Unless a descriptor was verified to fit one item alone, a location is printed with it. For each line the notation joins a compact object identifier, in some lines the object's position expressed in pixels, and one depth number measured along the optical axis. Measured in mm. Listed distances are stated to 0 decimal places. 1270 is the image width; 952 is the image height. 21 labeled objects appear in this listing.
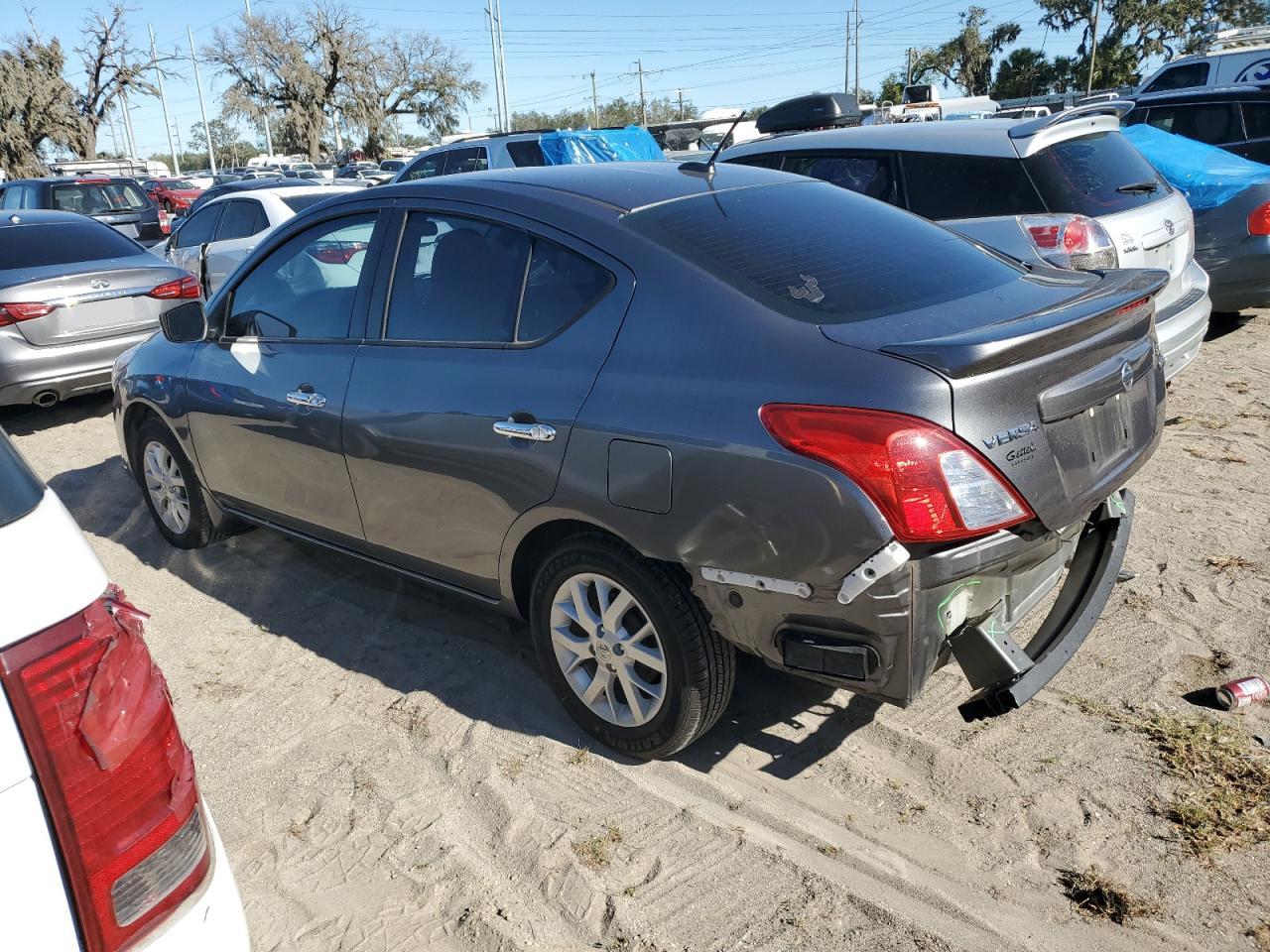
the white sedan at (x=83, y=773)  1379
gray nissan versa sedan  2463
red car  31203
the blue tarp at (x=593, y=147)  11594
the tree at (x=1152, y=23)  52219
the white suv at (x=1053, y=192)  5262
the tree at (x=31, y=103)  41125
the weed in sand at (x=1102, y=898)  2459
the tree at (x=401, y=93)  52844
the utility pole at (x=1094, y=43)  49603
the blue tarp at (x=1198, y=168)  7254
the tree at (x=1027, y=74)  55375
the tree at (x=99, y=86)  43781
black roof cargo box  8578
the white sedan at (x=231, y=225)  10156
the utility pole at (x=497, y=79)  44500
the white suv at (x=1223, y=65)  14430
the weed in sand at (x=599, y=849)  2775
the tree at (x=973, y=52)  65750
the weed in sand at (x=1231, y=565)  4113
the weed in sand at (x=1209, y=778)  2676
